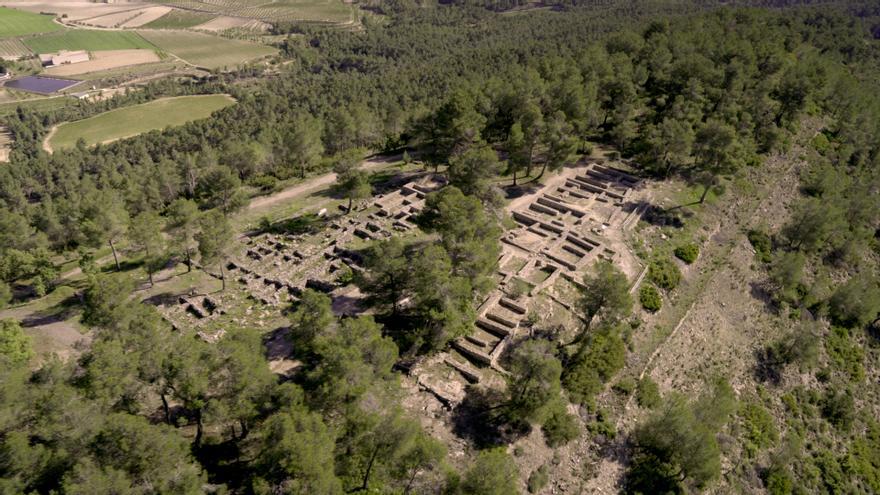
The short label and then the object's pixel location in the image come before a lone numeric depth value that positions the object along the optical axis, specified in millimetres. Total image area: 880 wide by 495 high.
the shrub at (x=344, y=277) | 46875
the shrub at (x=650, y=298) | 49219
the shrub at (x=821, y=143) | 86800
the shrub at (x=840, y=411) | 48875
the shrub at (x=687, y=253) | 56844
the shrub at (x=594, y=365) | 39531
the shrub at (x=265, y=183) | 68375
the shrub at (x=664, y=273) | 52469
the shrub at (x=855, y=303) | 57594
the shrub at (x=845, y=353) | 55156
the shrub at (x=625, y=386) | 41406
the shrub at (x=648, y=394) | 41438
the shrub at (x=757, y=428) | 42844
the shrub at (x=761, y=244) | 61956
